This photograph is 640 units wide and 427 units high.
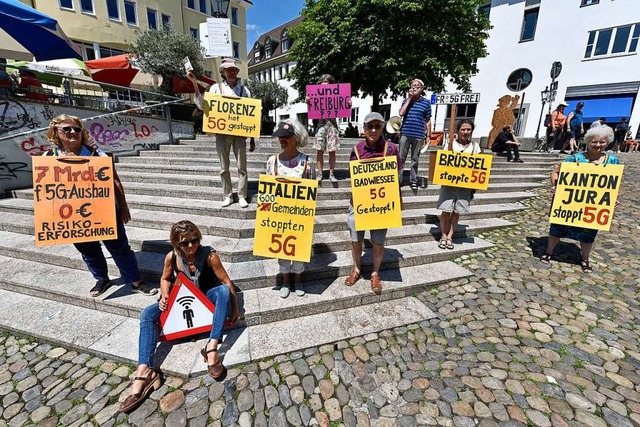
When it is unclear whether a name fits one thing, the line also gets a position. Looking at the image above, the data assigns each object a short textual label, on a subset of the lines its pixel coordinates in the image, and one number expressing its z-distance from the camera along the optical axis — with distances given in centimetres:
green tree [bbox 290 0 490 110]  1170
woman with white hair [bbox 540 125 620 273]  358
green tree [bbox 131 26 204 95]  1462
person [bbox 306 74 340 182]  545
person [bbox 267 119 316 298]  291
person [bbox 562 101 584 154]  1033
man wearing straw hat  436
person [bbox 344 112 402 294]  308
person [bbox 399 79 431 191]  538
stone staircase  282
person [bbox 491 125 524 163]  877
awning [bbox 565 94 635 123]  1683
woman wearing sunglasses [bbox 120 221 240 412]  233
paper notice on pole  473
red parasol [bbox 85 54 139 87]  1157
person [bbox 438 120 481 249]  420
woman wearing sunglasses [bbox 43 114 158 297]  281
